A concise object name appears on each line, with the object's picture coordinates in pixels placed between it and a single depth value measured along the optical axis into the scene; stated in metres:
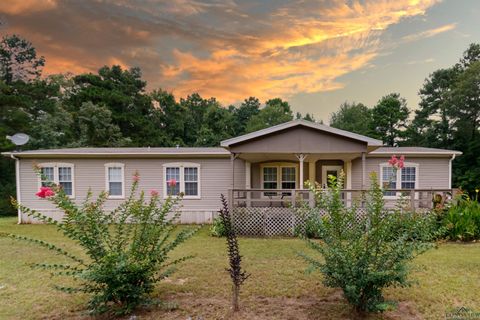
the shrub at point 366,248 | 3.27
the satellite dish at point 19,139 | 13.83
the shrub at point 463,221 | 7.88
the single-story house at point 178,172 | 11.63
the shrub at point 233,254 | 3.46
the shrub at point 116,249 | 3.35
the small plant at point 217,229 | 8.98
